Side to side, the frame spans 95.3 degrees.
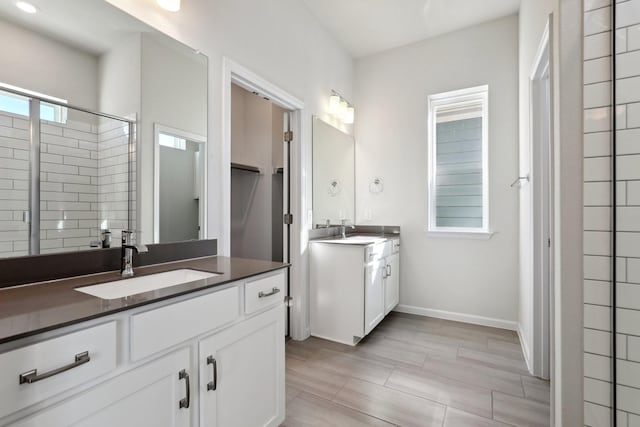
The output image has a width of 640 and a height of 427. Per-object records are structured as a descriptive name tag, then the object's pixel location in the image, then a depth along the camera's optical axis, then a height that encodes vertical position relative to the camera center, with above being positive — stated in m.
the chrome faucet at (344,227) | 3.13 -0.16
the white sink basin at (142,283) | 1.13 -0.30
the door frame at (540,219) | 1.93 -0.03
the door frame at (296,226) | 2.60 -0.11
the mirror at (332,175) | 2.84 +0.41
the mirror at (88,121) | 1.07 +0.40
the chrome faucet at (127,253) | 1.22 -0.18
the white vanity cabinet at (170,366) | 0.70 -0.48
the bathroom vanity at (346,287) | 2.46 -0.66
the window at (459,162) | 3.02 +0.56
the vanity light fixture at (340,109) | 3.09 +1.15
